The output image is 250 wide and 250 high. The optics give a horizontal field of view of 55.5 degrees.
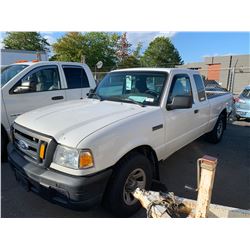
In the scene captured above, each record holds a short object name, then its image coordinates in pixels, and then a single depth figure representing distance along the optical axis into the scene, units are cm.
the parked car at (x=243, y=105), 894
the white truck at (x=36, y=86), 458
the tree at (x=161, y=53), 4359
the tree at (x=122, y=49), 3744
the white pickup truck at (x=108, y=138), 235
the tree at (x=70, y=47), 3316
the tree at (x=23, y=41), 3828
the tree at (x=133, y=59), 3515
